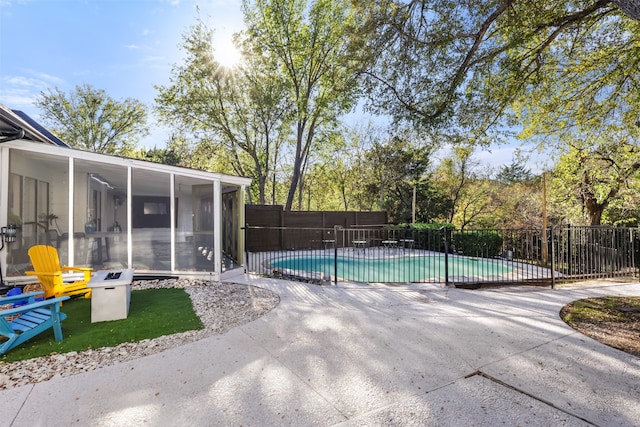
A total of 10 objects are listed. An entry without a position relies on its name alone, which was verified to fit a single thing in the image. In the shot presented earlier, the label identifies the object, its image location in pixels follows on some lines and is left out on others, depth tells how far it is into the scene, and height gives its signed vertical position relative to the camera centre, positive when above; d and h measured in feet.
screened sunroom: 17.69 +0.57
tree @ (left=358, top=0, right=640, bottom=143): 18.38 +10.63
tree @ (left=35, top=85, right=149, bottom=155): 66.54 +23.82
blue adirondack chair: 10.18 -3.92
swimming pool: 32.50 -6.11
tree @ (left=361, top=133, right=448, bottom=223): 64.85 +7.65
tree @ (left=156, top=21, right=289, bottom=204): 50.16 +20.55
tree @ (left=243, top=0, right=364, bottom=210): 47.73 +28.28
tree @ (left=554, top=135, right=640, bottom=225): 26.20 +4.32
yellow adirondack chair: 14.93 -2.83
